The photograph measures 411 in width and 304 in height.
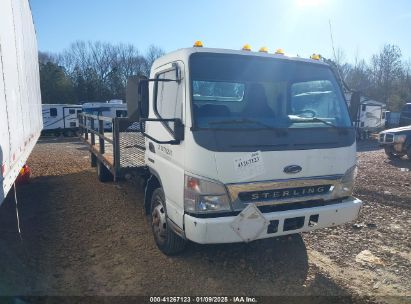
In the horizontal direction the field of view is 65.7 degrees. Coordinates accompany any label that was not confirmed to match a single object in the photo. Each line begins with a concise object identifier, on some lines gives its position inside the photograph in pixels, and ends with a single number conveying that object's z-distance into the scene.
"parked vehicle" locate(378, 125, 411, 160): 11.43
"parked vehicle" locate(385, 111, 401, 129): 29.47
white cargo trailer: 2.68
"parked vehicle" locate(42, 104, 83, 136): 24.84
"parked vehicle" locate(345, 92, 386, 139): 23.05
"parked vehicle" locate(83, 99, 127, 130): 25.17
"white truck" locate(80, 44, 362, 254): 3.15
